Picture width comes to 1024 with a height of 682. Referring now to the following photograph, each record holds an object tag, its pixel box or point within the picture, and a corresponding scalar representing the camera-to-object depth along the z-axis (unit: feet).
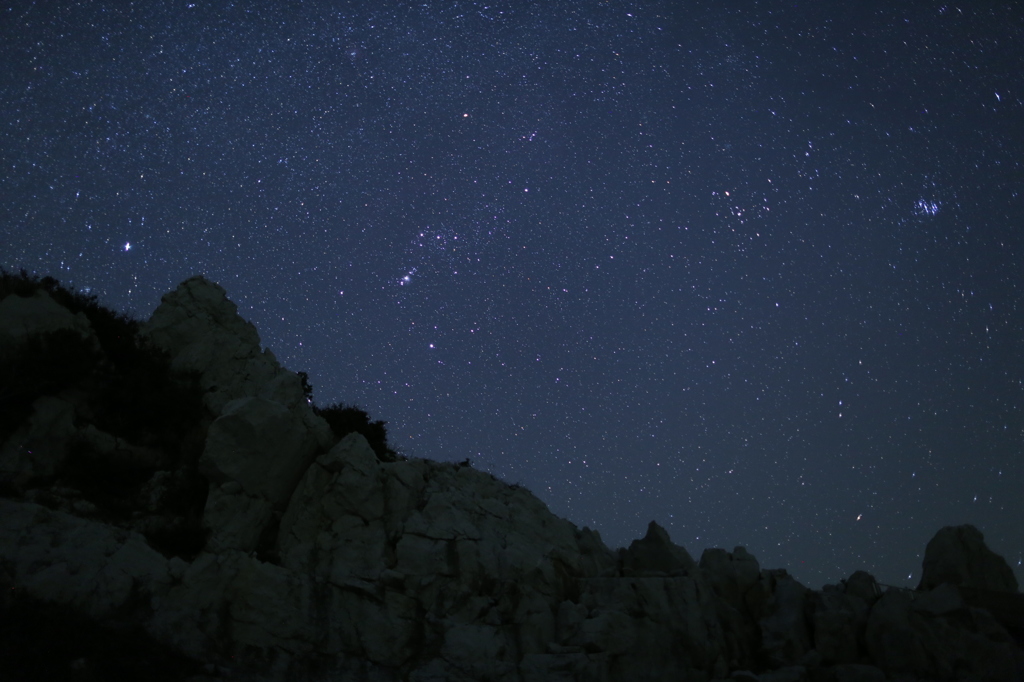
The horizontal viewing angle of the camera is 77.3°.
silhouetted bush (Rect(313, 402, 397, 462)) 71.46
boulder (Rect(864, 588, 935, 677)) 53.06
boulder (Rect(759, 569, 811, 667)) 55.88
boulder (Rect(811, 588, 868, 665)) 55.83
